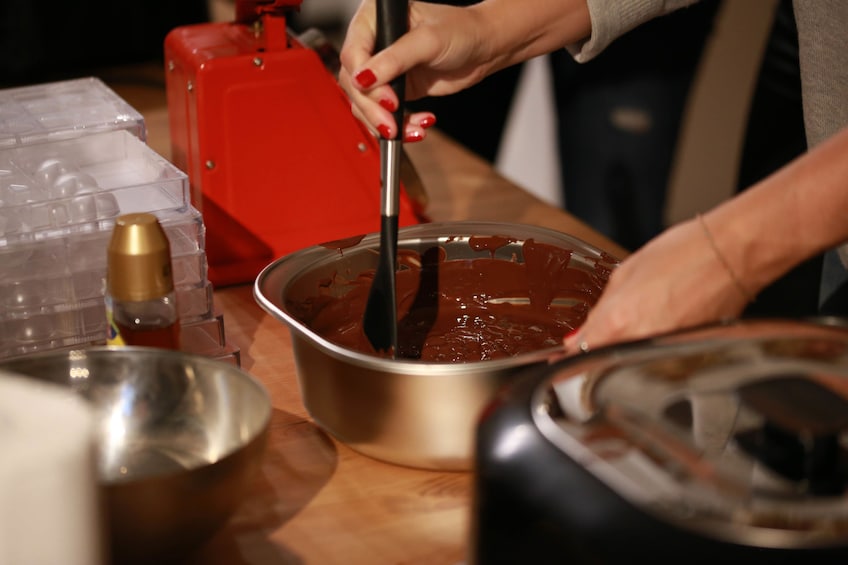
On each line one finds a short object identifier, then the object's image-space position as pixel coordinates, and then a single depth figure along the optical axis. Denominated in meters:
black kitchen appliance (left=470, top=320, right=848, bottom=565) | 0.87
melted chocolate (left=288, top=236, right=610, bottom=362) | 1.23
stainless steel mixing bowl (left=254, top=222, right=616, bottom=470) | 1.07
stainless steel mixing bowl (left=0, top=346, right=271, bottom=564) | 1.05
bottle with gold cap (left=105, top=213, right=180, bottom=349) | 1.06
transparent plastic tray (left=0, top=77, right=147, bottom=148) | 1.28
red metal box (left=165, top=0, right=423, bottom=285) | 1.39
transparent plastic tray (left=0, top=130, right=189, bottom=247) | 1.20
